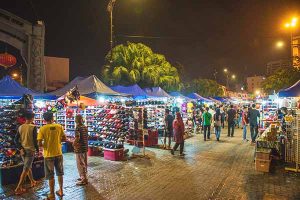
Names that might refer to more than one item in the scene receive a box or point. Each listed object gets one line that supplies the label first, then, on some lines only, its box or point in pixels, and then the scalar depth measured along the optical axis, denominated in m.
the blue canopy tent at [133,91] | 17.33
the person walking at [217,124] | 15.84
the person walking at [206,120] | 15.48
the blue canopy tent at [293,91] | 10.10
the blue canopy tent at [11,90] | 11.73
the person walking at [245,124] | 15.70
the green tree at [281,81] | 16.64
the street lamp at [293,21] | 21.72
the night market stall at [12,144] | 7.66
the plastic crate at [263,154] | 8.78
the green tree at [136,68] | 19.98
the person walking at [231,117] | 16.75
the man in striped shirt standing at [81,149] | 7.57
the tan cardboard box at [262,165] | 8.77
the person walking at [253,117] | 14.13
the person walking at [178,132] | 11.32
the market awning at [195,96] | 23.98
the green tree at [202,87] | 38.03
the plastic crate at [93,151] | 11.47
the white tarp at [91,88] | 12.91
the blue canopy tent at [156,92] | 18.84
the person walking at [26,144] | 6.88
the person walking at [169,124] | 13.17
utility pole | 17.20
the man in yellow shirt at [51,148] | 6.31
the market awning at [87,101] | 12.48
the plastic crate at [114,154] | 10.48
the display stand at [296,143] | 8.61
